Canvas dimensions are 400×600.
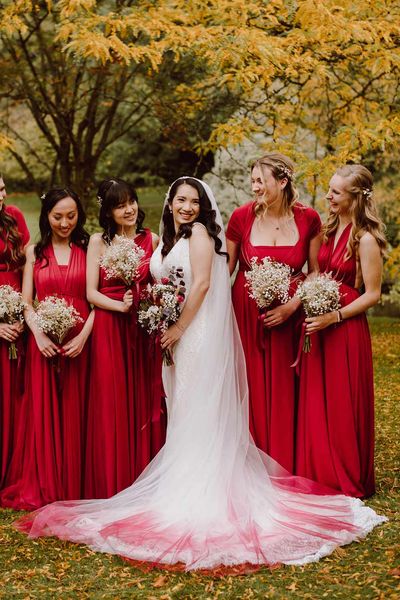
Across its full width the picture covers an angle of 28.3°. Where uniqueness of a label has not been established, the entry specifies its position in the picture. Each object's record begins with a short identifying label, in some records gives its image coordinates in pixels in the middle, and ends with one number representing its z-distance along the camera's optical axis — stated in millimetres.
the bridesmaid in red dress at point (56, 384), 5676
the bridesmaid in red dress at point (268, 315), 5652
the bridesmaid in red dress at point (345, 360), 5504
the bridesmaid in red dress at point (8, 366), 5895
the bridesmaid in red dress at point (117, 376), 5613
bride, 4805
